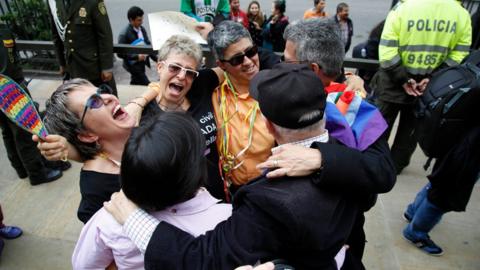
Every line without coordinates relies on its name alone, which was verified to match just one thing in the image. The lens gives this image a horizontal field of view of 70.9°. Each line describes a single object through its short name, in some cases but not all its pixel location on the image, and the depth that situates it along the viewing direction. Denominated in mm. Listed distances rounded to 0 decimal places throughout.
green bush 5691
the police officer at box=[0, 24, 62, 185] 2848
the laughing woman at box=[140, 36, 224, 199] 1927
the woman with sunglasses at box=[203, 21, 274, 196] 1902
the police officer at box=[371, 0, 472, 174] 2762
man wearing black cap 982
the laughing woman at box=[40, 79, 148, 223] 1423
